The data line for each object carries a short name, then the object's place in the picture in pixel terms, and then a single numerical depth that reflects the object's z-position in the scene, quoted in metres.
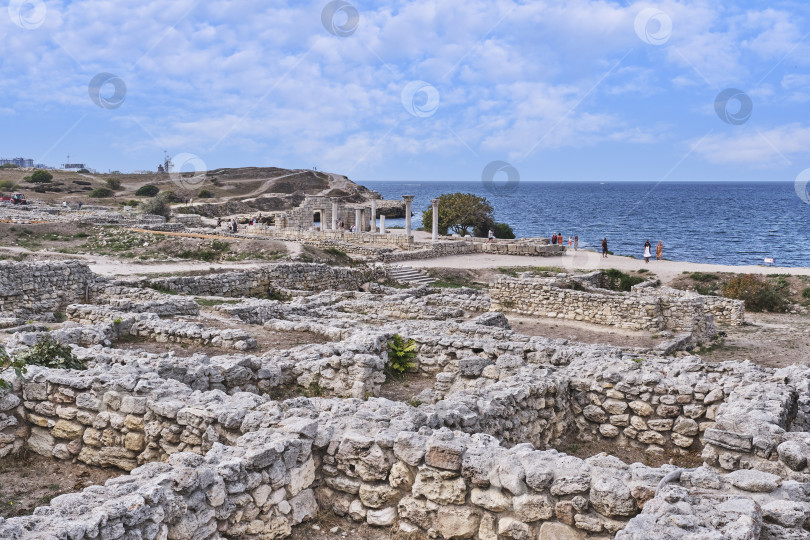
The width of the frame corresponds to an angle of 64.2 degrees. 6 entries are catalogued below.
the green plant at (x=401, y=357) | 11.62
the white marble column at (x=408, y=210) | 43.34
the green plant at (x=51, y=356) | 9.05
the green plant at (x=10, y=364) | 5.70
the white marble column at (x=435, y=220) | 41.97
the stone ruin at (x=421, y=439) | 5.11
